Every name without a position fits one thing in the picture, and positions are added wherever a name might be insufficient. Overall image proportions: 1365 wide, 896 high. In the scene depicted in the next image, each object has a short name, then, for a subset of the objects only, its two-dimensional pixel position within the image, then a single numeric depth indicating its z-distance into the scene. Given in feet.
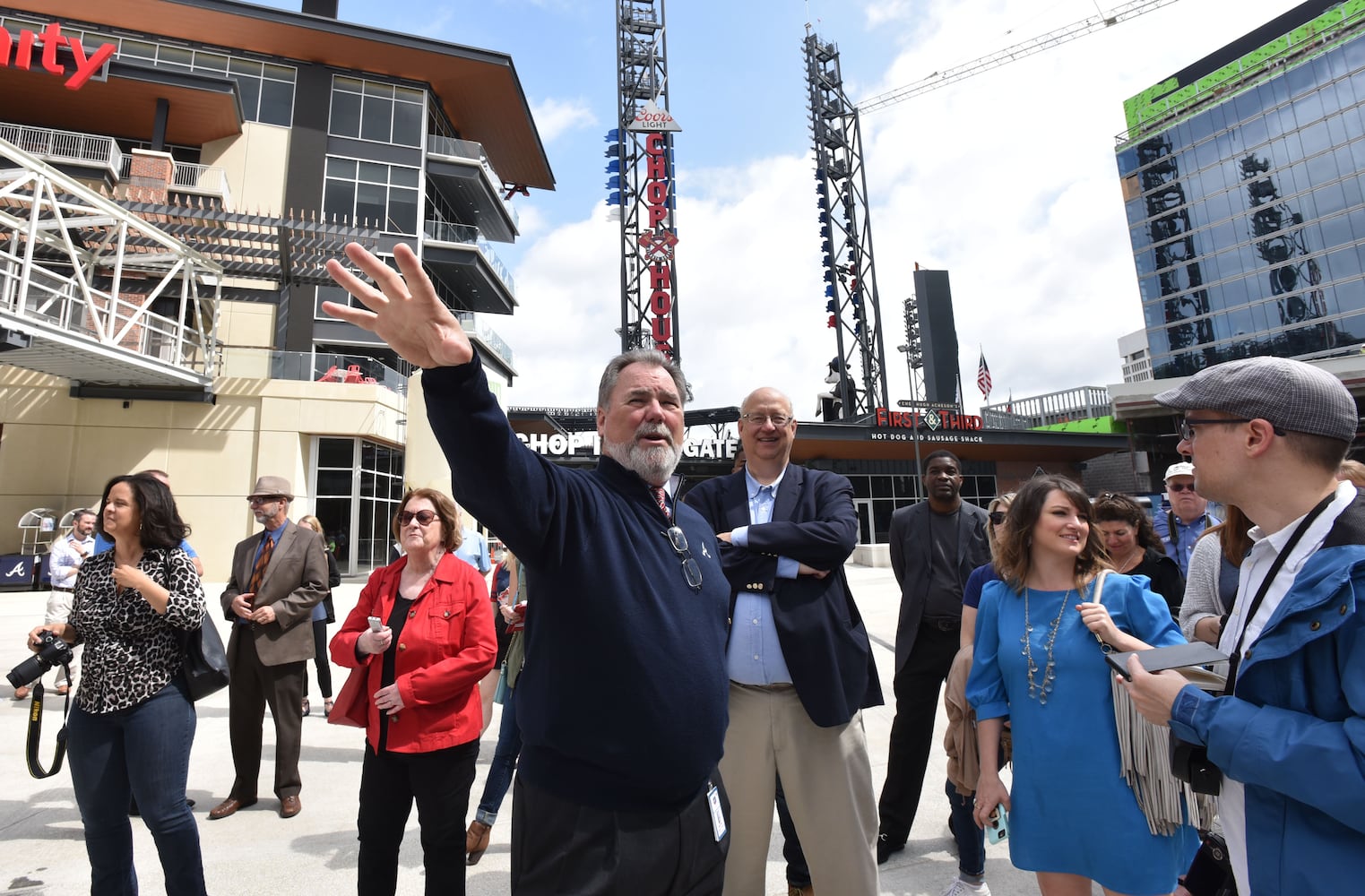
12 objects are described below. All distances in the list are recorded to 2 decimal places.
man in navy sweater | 4.67
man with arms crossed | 8.44
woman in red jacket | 8.95
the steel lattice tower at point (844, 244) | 98.32
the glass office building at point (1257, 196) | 153.38
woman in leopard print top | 8.61
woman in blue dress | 7.00
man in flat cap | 4.07
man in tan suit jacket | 13.61
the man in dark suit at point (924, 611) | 11.64
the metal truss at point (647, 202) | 90.68
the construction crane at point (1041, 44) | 181.57
